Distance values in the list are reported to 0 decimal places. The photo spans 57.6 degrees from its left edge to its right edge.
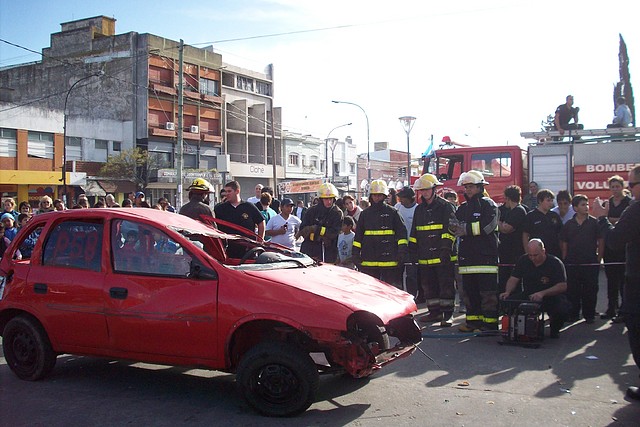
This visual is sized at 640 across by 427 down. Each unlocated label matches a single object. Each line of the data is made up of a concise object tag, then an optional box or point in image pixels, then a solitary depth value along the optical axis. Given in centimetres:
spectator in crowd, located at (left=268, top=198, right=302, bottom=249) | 941
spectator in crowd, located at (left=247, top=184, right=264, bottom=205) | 1189
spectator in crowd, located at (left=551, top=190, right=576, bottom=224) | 898
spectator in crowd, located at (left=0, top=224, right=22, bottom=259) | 947
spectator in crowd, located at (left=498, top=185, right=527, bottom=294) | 820
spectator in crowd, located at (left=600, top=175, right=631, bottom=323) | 825
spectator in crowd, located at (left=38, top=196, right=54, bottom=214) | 1119
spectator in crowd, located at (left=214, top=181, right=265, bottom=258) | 791
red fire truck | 1397
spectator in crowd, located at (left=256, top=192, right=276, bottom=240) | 1012
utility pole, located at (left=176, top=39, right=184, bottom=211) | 2468
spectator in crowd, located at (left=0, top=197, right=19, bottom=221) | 1077
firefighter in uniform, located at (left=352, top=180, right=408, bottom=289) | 801
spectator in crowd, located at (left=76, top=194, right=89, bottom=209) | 1168
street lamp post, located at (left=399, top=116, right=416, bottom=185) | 2592
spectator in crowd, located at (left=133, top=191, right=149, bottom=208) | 1311
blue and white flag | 1644
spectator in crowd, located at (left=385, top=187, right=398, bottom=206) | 1304
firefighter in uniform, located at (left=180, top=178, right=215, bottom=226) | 747
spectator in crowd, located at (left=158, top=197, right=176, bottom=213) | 1399
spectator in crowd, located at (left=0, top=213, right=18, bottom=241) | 963
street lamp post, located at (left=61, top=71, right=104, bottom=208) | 3531
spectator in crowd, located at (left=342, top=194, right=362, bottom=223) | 1140
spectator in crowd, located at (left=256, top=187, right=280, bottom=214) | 1567
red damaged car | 444
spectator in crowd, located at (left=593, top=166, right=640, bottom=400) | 476
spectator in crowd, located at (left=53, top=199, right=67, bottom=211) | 1269
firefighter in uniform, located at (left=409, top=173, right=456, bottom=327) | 782
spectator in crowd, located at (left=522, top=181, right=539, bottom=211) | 1314
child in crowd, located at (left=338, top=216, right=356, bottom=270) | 966
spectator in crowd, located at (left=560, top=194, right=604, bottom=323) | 805
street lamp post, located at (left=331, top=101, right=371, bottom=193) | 3582
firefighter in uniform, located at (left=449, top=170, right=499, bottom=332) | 735
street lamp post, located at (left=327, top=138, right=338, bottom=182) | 3844
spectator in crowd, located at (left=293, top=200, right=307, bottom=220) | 1851
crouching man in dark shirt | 695
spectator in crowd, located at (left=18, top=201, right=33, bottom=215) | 1131
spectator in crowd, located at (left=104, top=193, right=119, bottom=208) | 1269
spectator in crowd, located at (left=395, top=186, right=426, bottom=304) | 932
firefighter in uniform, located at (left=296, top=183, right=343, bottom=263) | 909
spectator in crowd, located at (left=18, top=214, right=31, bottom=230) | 1035
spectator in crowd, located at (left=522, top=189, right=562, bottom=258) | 828
